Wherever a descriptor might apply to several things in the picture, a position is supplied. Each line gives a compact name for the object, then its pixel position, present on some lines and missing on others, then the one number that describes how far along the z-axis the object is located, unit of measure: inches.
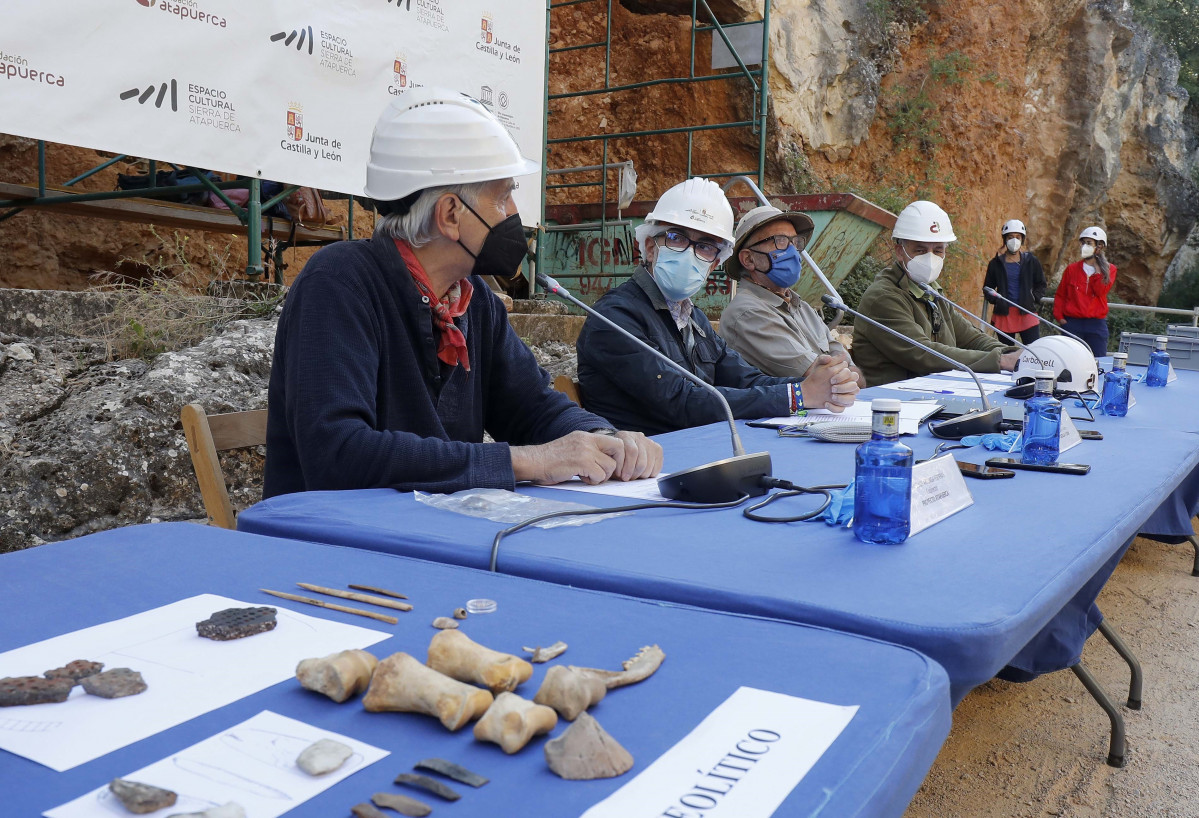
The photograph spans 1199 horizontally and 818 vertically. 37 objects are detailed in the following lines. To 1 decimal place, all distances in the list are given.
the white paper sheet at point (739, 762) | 26.0
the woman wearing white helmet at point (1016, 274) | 407.8
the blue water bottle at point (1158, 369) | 175.6
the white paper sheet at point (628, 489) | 67.7
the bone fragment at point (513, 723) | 28.8
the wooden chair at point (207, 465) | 78.7
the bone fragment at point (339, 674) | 31.9
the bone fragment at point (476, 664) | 32.2
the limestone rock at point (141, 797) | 24.8
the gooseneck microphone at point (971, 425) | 96.6
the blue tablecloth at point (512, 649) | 27.1
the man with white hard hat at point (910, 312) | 192.5
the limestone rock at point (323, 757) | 27.1
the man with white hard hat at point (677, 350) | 117.4
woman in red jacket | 366.0
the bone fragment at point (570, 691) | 31.0
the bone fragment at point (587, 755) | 27.6
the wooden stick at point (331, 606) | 40.5
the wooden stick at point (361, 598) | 42.0
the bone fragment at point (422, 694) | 30.2
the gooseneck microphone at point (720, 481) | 64.6
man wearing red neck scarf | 70.3
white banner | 130.6
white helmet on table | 146.1
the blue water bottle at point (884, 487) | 55.3
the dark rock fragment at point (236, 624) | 37.9
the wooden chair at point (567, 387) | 118.3
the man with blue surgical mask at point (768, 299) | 156.7
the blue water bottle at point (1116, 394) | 128.5
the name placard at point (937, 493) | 58.3
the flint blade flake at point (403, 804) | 25.3
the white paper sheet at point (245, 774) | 25.5
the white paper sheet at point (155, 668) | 29.6
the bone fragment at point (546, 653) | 35.6
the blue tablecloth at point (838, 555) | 41.2
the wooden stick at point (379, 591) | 43.8
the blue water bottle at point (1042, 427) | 85.0
